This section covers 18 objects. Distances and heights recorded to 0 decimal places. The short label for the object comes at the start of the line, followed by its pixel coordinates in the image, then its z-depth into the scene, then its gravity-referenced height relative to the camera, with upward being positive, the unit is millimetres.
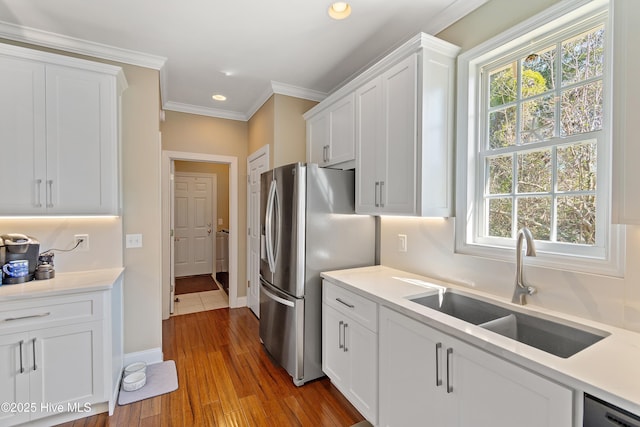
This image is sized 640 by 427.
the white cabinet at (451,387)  1000 -725
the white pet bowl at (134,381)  2238 -1326
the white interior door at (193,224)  5797 -290
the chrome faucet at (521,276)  1444 -339
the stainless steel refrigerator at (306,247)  2312 -309
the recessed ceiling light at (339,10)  1914 +1345
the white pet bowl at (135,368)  2386 -1306
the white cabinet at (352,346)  1784 -923
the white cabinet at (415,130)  1848 +539
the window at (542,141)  1403 +387
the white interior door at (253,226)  3697 -206
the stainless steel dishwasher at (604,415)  834 -601
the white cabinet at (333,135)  2504 +718
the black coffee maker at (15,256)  1949 -313
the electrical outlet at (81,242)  2330 -257
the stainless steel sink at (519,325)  1316 -582
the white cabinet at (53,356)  1748 -918
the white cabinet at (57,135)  1966 +535
